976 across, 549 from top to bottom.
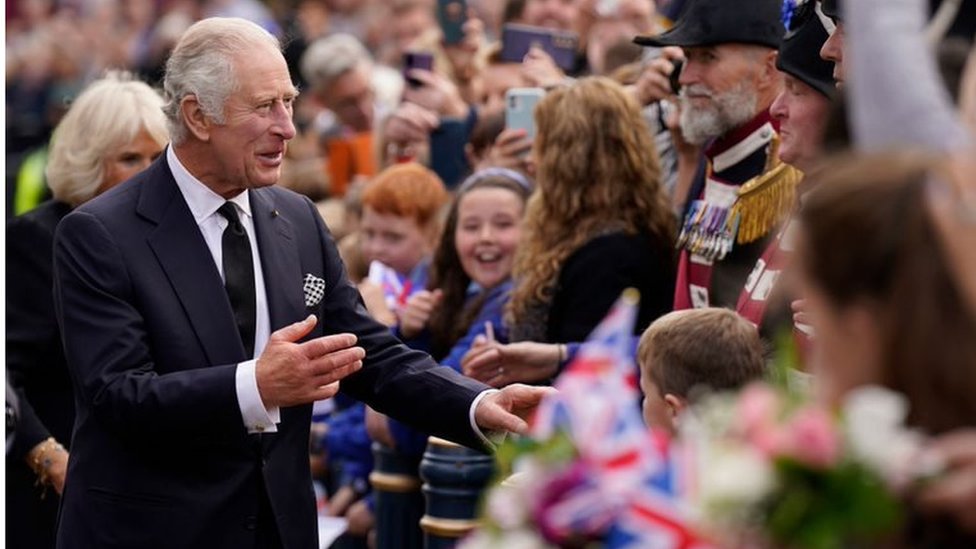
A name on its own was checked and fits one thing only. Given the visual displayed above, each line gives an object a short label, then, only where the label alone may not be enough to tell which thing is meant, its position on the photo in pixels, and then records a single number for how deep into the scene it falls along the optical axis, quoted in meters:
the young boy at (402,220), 15.47
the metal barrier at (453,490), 12.09
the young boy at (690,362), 8.70
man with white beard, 11.43
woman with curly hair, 12.38
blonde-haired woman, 12.42
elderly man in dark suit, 9.19
